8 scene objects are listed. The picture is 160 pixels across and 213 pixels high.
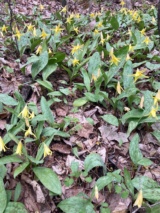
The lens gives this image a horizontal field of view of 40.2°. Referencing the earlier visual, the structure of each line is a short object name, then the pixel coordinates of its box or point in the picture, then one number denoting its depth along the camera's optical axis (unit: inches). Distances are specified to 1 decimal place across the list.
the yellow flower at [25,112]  22.2
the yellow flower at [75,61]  33.0
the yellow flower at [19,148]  19.8
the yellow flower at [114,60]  30.4
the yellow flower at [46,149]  20.1
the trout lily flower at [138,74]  28.0
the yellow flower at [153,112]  22.4
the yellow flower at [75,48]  35.1
